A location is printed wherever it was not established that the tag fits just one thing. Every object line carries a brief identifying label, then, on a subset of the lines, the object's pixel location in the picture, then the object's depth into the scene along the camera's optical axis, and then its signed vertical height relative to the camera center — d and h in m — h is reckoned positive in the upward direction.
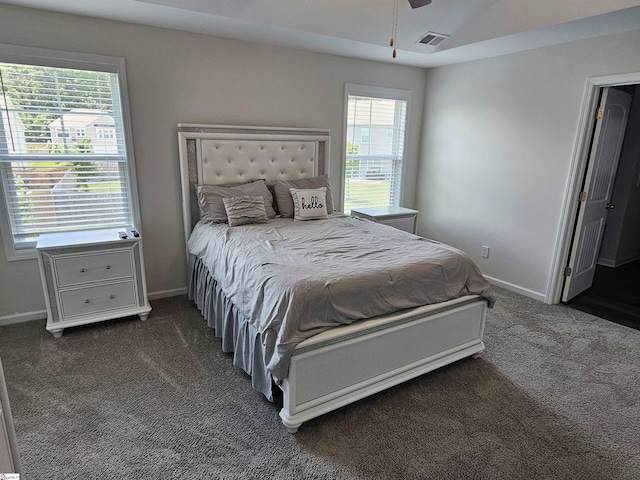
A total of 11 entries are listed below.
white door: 3.40 -0.36
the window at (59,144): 2.83 -0.06
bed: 1.99 -0.92
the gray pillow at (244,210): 3.24 -0.58
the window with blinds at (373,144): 4.40 +0.00
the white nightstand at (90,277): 2.79 -1.04
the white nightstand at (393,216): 4.15 -0.77
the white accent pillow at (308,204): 3.56 -0.56
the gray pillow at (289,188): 3.64 -0.45
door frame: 3.14 -0.22
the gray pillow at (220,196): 3.33 -0.49
